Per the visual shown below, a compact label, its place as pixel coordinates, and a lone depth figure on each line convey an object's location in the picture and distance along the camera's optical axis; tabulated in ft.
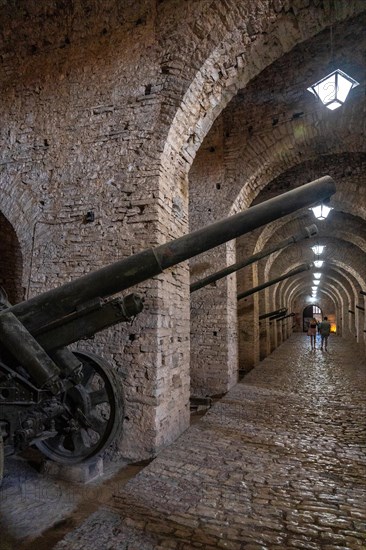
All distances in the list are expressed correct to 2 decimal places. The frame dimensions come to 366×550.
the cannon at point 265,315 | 39.63
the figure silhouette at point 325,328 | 48.93
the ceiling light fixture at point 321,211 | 24.95
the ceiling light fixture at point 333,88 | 13.78
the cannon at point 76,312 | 9.12
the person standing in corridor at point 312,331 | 51.55
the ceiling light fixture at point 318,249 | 39.11
